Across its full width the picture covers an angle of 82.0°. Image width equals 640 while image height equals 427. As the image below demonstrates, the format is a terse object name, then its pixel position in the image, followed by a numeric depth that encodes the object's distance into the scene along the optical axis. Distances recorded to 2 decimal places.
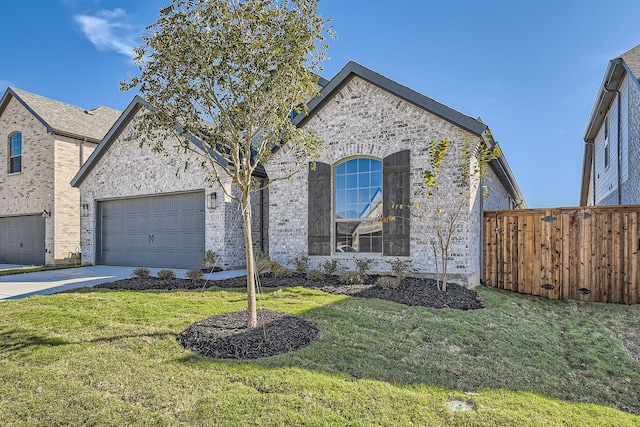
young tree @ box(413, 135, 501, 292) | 8.41
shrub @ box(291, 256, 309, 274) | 10.02
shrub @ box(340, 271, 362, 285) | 8.60
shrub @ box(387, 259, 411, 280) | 8.70
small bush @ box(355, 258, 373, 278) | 9.19
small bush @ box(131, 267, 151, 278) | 10.05
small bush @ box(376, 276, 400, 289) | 7.93
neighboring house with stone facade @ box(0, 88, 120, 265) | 15.17
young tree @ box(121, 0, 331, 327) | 4.61
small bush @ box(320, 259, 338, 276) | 9.50
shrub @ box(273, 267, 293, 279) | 9.69
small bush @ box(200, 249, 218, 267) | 11.07
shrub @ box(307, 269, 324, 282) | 9.04
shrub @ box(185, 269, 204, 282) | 9.45
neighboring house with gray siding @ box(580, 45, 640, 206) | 9.57
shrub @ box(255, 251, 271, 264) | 10.61
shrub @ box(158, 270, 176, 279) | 9.55
